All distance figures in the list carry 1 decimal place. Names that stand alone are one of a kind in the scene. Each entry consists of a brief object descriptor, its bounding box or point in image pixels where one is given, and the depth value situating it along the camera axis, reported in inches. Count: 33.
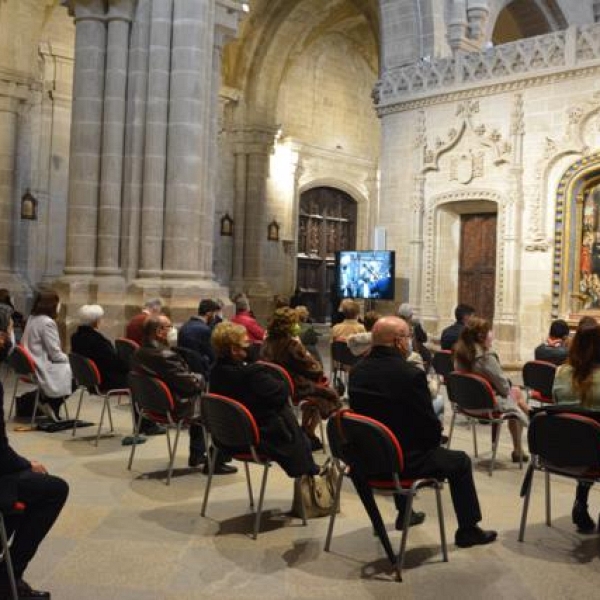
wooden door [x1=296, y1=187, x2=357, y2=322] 886.4
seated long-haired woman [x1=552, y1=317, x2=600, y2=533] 170.2
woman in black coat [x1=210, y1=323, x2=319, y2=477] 171.3
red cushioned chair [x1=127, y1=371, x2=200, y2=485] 213.8
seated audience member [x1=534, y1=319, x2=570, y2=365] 292.0
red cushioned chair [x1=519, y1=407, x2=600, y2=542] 157.4
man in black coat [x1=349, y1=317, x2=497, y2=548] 152.9
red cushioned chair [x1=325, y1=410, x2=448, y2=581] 147.3
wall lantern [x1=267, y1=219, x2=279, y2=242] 836.6
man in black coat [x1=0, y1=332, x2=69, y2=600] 125.3
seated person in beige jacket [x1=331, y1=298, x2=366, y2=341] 326.0
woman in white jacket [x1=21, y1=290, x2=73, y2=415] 275.4
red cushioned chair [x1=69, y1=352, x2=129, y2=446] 262.4
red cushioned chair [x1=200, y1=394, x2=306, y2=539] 168.9
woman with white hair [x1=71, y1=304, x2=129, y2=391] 270.5
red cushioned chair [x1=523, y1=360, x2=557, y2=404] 276.1
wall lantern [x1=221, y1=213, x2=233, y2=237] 813.2
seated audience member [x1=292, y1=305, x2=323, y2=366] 306.8
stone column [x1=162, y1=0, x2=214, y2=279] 431.5
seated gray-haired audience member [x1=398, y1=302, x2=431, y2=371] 348.8
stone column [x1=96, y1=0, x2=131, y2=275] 439.8
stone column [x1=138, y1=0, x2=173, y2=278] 432.8
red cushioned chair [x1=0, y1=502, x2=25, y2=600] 122.5
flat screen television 575.5
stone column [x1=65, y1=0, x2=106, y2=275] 442.3
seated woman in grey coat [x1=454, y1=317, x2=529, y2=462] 233.3
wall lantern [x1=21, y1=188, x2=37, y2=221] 654.5
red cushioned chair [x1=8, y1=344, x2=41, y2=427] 271.6
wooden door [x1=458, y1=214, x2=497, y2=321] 574.2
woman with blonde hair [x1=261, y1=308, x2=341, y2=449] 222.7
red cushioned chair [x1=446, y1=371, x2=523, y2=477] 229.1
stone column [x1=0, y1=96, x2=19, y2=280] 625.0
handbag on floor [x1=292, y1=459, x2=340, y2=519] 182.4
